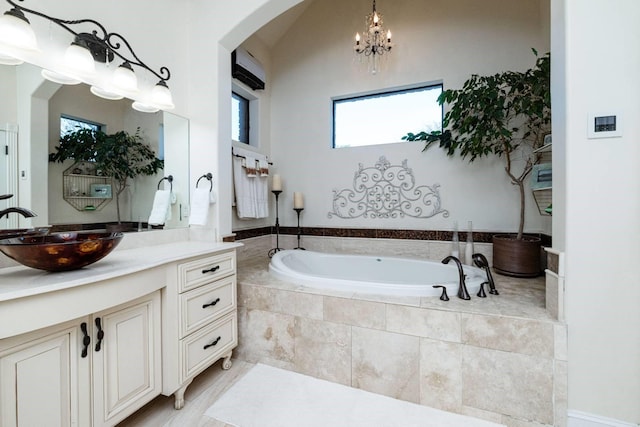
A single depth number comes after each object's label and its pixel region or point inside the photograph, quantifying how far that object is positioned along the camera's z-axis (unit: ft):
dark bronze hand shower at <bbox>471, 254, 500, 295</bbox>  5.79
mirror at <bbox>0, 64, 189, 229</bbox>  4.58
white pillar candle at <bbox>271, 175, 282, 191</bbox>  10.32
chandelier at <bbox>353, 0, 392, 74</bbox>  8.93
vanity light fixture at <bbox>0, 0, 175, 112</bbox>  4.07
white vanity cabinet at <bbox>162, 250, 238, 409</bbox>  4.91
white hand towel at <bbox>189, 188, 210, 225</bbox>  6.68
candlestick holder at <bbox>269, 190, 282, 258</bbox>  10.17
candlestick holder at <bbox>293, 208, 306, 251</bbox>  10.49
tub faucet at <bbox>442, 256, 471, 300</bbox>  5.55
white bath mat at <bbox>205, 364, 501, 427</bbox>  4.78
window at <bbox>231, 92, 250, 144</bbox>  10.25
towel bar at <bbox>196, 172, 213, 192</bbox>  7.02
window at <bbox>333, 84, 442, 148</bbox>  9.48
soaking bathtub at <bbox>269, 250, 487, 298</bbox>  5.83
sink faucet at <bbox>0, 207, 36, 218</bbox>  4.18
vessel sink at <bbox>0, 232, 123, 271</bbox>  3.39
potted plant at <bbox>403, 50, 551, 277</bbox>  7.00
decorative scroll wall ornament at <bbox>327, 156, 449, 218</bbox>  9.30
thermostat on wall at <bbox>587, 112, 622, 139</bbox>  4.11
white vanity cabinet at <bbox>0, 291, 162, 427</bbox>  3.22
